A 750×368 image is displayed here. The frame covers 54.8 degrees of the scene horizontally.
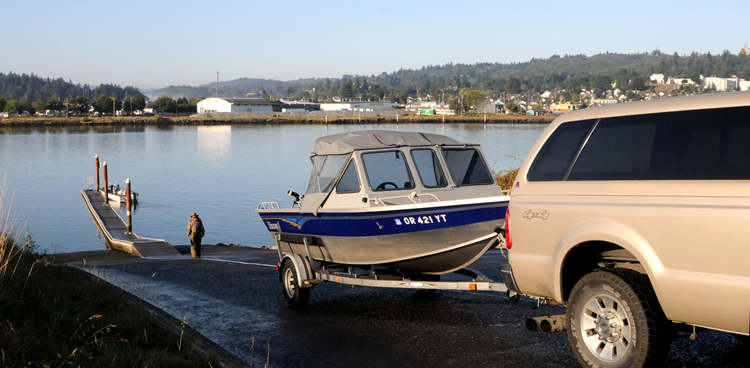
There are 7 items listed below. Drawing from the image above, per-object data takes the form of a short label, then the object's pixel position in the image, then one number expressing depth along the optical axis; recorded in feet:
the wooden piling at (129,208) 115.14
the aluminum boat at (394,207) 31.71
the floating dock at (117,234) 89.92
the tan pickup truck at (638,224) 18.33
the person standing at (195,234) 81.56
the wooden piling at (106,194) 169.17
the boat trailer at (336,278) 31.65
